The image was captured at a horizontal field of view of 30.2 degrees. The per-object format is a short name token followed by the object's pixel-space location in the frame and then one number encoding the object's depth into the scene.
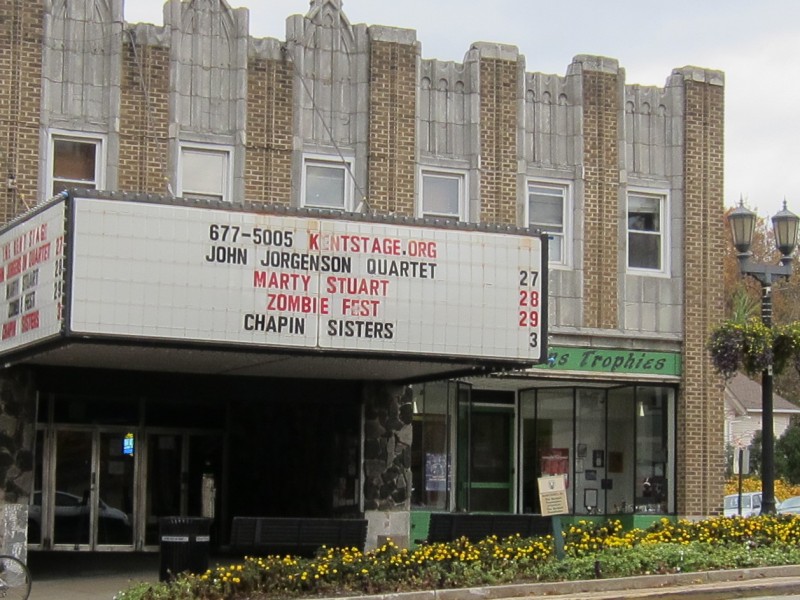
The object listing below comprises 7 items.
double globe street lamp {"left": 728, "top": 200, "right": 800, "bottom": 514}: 22.94
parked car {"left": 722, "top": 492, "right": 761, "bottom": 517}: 38.34
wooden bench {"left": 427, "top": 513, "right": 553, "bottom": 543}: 20.88
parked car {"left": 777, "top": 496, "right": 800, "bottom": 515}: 34.83
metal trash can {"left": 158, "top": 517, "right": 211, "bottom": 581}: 18.42
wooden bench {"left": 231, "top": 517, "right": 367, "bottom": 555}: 19.83
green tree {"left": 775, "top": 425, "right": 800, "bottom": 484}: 52.22
